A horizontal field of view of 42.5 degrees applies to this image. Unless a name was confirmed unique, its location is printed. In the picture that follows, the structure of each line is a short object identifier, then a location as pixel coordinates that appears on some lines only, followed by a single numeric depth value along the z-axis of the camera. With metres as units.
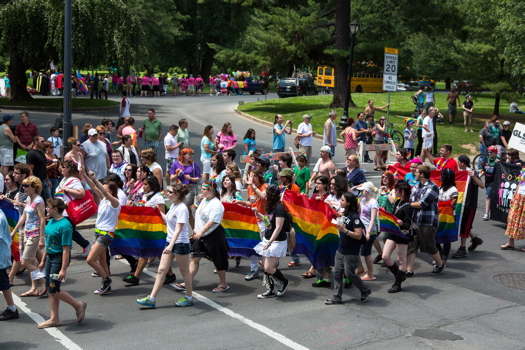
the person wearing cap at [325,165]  12.97
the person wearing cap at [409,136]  21.33
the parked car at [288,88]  49.66
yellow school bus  56.03
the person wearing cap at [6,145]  15.74
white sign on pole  24.20
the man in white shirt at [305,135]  18.47
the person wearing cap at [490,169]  14.32
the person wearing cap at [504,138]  20.13
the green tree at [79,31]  28.33
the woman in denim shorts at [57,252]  8.19
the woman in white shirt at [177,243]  8.82
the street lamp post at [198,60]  62.92
